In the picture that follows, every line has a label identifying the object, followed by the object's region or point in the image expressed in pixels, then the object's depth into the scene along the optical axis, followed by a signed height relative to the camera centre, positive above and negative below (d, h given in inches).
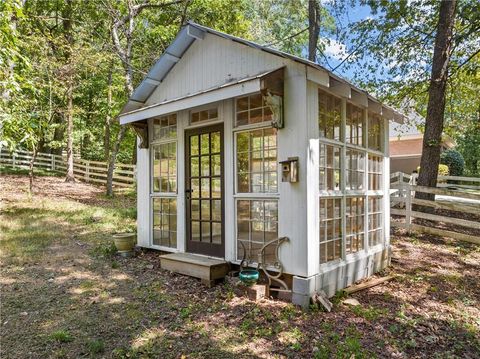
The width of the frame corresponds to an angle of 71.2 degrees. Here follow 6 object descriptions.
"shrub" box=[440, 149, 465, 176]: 645.9 +27.5
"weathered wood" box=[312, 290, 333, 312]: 152.9 -57.0
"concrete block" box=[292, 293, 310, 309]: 153.2 -56.6
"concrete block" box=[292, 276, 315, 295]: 154.0 -49.9
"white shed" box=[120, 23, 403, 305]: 158.4 +8.8
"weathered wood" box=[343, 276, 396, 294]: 178.6 -60.6
